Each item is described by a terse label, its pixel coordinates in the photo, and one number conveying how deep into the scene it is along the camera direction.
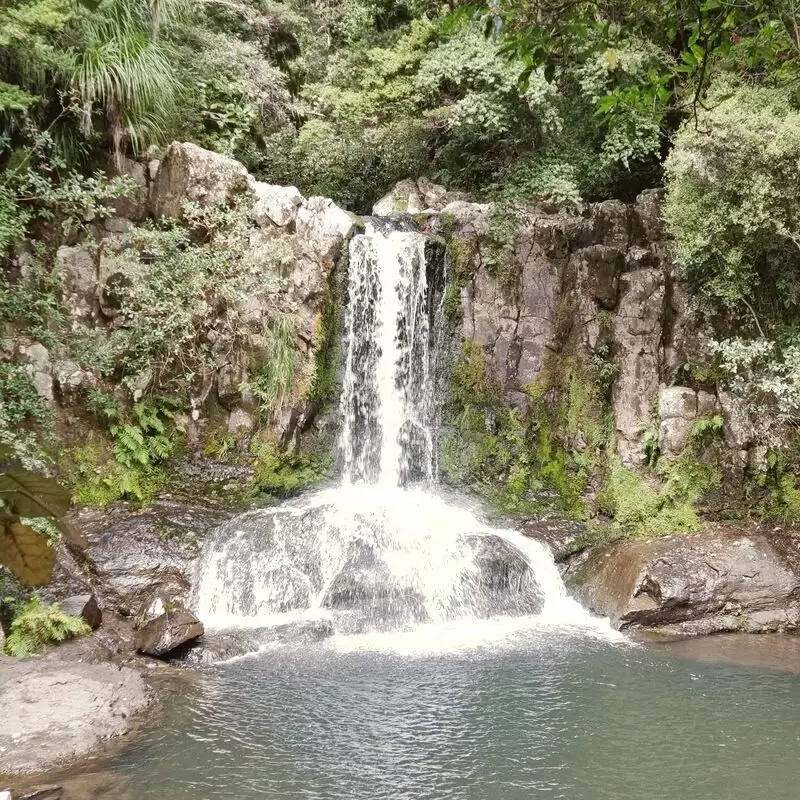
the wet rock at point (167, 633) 8.30
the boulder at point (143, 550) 9.40
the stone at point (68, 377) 11.32
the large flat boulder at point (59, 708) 6.04
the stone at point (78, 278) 11.62
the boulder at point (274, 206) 12.71
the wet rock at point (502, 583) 9.94
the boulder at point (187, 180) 12.34
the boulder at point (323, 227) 12.90
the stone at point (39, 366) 11.01
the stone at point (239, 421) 12.50
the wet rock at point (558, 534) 11.18
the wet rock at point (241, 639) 8.34
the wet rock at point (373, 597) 9.35
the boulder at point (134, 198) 12.15
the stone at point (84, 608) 8.43
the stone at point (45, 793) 5.38
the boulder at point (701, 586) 9.52
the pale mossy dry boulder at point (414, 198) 15.52
